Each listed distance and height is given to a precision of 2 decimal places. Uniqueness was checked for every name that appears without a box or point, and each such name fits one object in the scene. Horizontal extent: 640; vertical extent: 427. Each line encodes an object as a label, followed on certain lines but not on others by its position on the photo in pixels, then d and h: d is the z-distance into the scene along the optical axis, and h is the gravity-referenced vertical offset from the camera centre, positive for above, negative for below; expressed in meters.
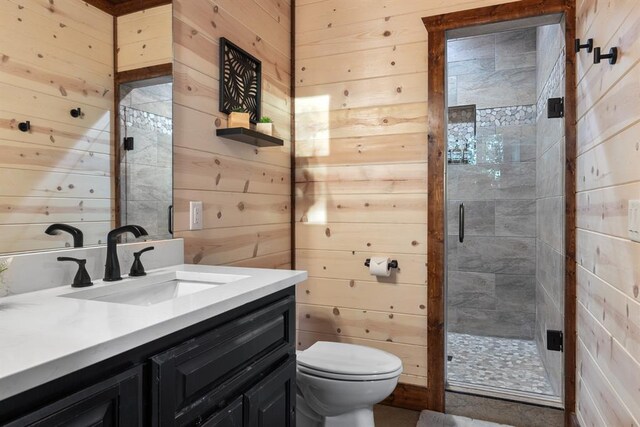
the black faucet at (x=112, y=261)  1.33 -0.15
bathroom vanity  0.67 -0.28
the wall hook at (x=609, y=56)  1.35 +0.53
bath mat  2.15 -1.07
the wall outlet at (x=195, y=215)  1.79 -0.01
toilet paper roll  2.36 -0.30
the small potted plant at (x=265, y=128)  2.12 +0.43
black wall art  1.98 +0.67
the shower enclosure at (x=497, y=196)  3.38 +0.14
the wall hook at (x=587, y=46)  1.68 +0.68
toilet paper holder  2.37 -0.28
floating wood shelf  1.93 +0.37
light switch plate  1.15 -0.02
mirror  1.13 +0.27
